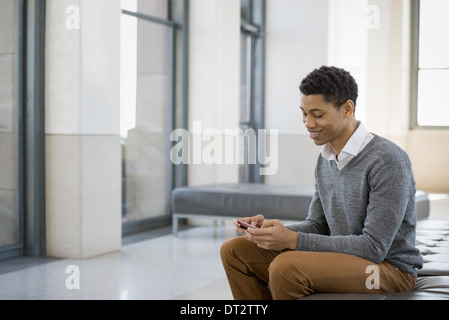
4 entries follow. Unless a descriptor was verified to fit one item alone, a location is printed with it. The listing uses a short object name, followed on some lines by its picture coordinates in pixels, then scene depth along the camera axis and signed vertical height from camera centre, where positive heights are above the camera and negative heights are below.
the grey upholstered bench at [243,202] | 5.59 -0.66
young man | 2.11 -0.32
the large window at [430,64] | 10.80 +1.08
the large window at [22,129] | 4.88 -0.02
